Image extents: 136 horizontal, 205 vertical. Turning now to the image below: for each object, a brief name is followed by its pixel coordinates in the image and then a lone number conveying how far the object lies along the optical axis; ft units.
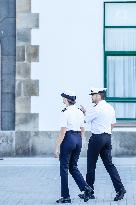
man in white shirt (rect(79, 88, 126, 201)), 41.22
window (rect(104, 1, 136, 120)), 63.36
